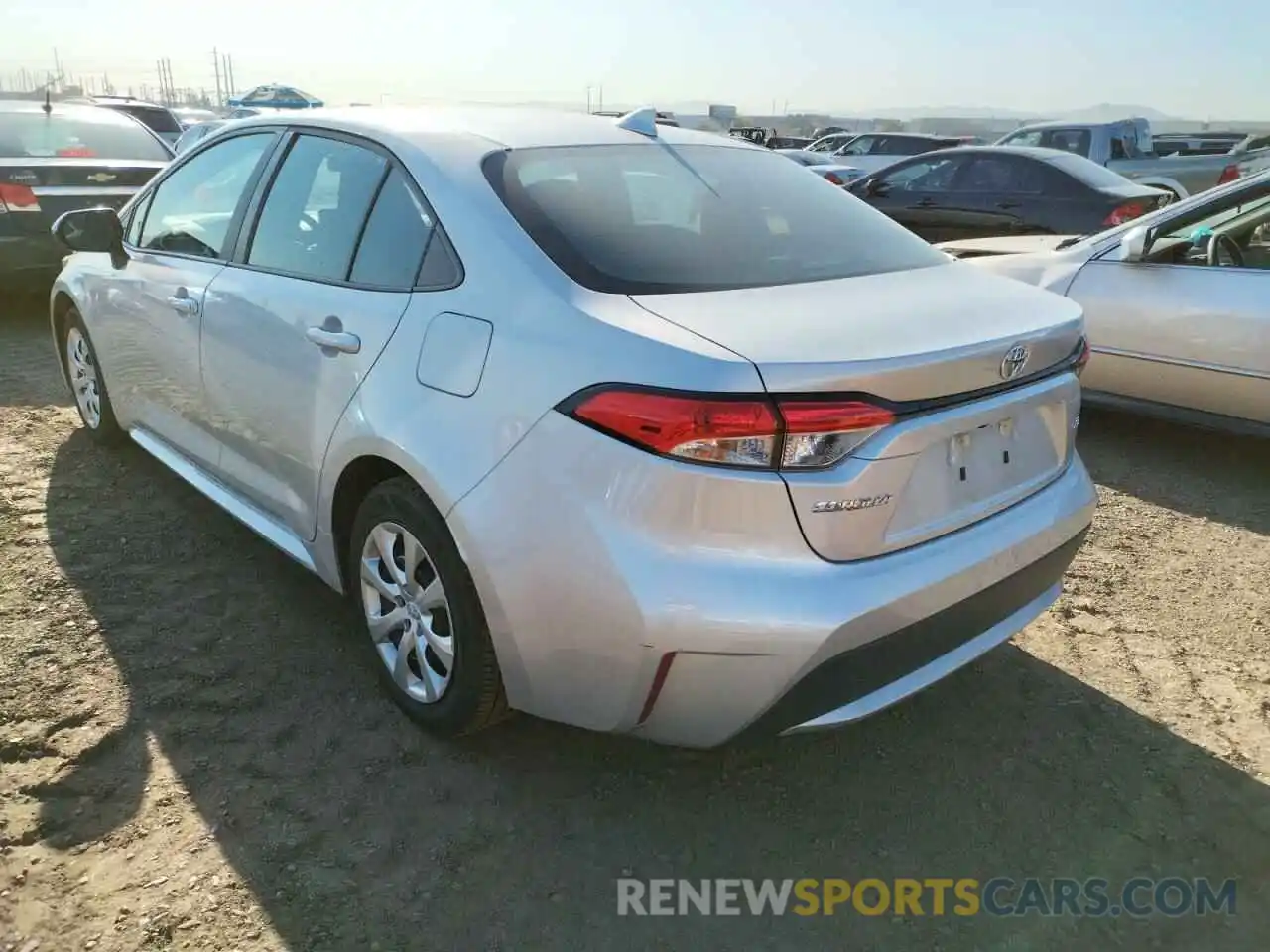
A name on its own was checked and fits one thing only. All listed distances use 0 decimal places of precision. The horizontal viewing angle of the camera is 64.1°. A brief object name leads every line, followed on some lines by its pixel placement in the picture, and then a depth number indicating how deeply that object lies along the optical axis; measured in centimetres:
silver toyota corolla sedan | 196
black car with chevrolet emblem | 677
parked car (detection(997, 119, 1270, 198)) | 1330
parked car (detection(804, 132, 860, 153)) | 2303
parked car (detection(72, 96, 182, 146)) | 1544
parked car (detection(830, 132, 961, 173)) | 1719
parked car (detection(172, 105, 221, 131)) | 3006
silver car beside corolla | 455
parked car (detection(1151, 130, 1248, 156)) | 2028
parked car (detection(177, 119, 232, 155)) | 1377
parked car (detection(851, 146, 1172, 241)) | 845
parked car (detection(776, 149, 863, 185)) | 1392
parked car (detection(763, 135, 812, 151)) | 2753
